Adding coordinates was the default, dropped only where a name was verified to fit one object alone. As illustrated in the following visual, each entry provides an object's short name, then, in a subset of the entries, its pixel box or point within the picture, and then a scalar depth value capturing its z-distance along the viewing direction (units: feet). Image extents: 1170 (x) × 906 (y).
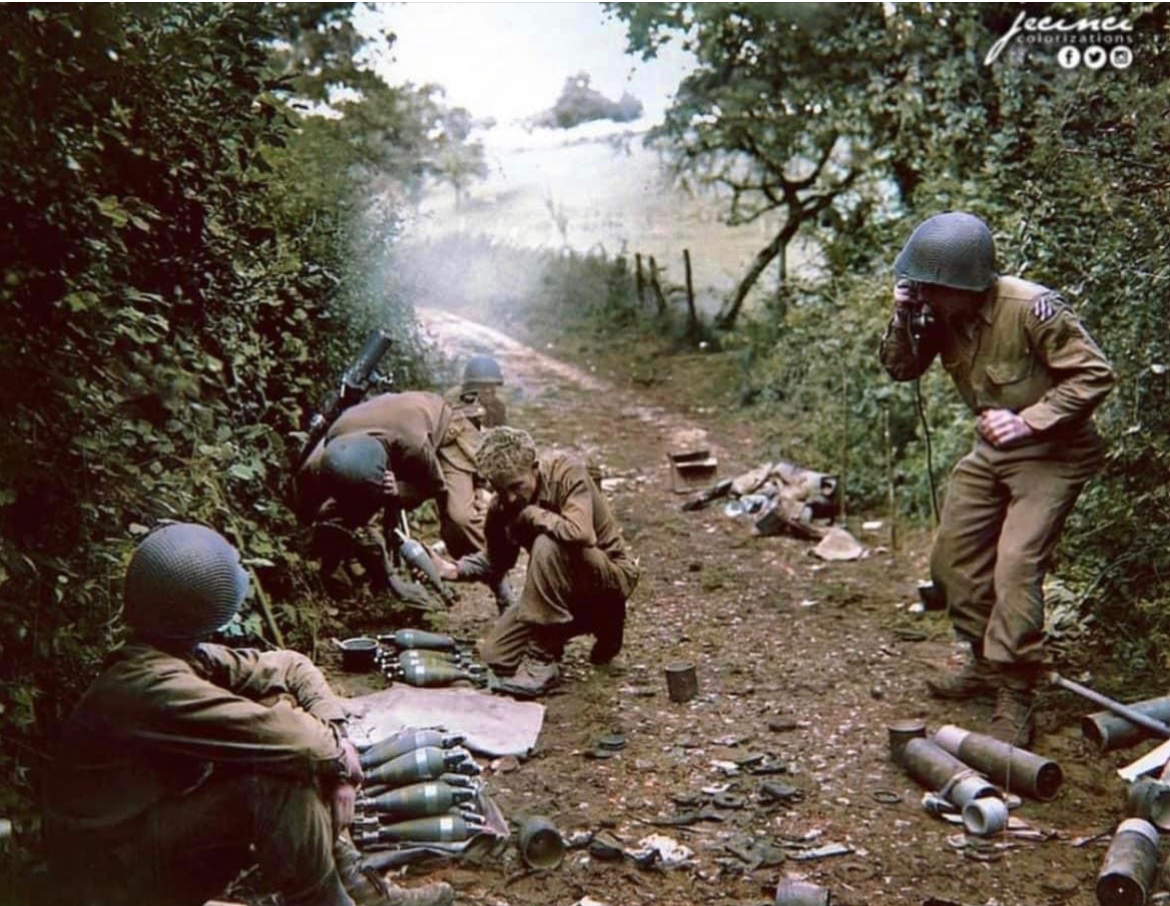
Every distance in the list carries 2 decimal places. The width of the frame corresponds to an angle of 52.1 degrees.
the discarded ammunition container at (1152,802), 13.17
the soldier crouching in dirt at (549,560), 18.20
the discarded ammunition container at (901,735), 15.67
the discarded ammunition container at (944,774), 14.01
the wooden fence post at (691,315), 52.04
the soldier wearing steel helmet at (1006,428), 15.80
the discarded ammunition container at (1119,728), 14.94
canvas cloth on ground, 16.48
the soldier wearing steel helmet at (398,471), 20.85
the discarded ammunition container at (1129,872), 11.87
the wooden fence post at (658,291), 54.08
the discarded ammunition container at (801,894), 12.00
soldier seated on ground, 10.01
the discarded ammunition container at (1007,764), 14.35
